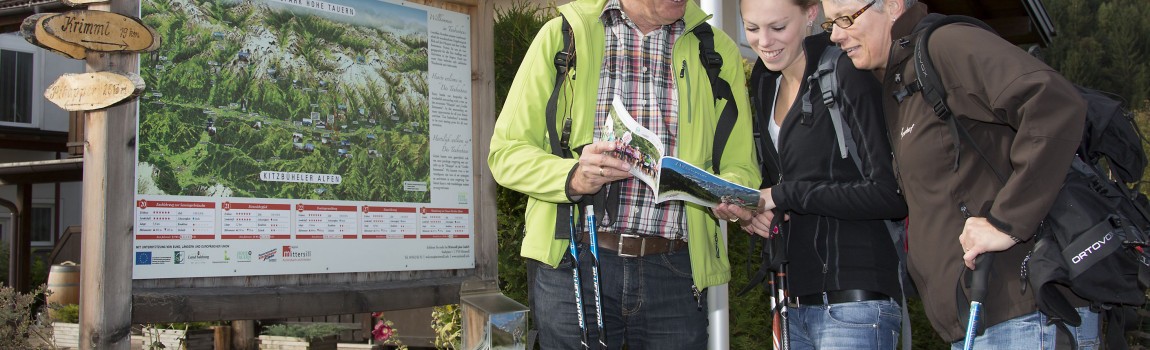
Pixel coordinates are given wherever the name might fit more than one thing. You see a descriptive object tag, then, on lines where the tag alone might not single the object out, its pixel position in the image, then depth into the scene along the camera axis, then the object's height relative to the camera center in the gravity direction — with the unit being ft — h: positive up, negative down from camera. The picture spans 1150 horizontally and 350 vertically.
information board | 11.85 +1.07
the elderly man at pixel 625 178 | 9.94 +0.42
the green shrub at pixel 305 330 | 31.19 -3.93
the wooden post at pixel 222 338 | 30.12 -3.94
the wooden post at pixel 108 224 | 10.82 -0.06
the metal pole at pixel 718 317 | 13.26 -1.58
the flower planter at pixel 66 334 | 35.53 -4.40
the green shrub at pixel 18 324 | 24.49 -2.80
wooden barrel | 38.06 -2.61
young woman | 9.06 +0.05
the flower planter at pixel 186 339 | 29.62 -4.02
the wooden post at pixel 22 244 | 49.14 -1.22
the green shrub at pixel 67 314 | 37.58 -3.82
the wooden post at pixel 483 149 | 14.90 +1.02
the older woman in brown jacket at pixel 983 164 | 6.97 +0.31
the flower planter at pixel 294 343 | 28.22 -3.98
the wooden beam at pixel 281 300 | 11.39 -1.15
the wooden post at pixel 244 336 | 28.45 -3.73
